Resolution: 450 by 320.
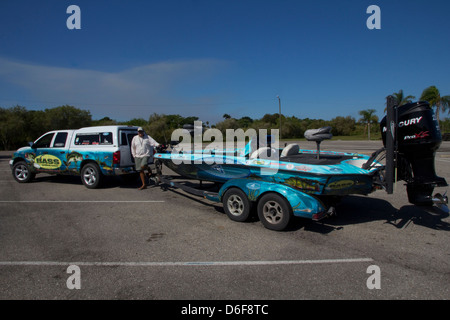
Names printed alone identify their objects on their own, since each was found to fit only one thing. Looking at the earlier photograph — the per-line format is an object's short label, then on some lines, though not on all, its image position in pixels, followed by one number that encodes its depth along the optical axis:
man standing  8.30
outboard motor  4.39
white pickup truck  8.48
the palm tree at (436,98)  39.44
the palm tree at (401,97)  39.48
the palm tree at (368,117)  50.91
